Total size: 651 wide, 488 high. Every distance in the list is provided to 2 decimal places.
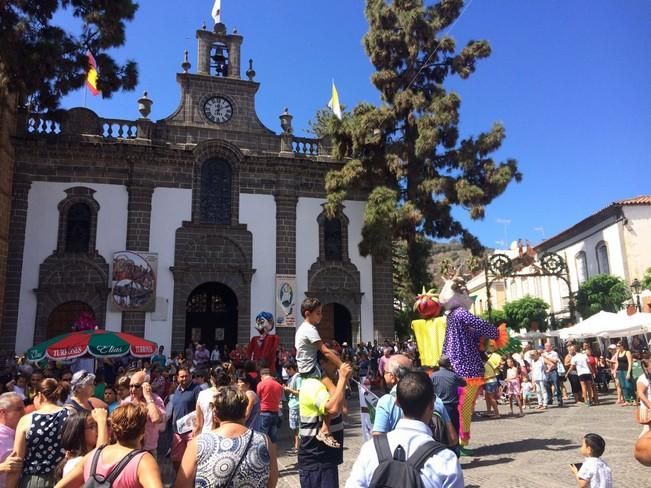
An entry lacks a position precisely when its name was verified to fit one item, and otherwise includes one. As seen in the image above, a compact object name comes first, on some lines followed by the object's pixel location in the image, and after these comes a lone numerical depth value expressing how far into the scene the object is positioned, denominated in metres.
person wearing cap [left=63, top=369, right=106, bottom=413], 5.16
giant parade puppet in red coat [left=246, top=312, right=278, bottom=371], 8.26
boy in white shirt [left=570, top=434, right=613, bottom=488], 4.24
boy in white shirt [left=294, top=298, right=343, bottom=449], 4.07
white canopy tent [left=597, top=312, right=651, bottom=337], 15.61
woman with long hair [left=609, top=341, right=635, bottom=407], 13.13
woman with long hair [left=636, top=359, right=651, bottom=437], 6.96
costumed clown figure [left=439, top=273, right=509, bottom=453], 7.58
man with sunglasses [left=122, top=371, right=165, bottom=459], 5.62
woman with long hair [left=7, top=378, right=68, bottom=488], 4.01
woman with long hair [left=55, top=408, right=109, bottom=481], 3.80
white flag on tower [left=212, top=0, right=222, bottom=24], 22.00
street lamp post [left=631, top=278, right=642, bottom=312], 18.66
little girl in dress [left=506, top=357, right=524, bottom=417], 12.82
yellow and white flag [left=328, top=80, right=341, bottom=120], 23.49
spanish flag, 19.30
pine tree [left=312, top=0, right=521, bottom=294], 18.70
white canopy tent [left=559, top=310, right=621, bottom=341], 16.26
